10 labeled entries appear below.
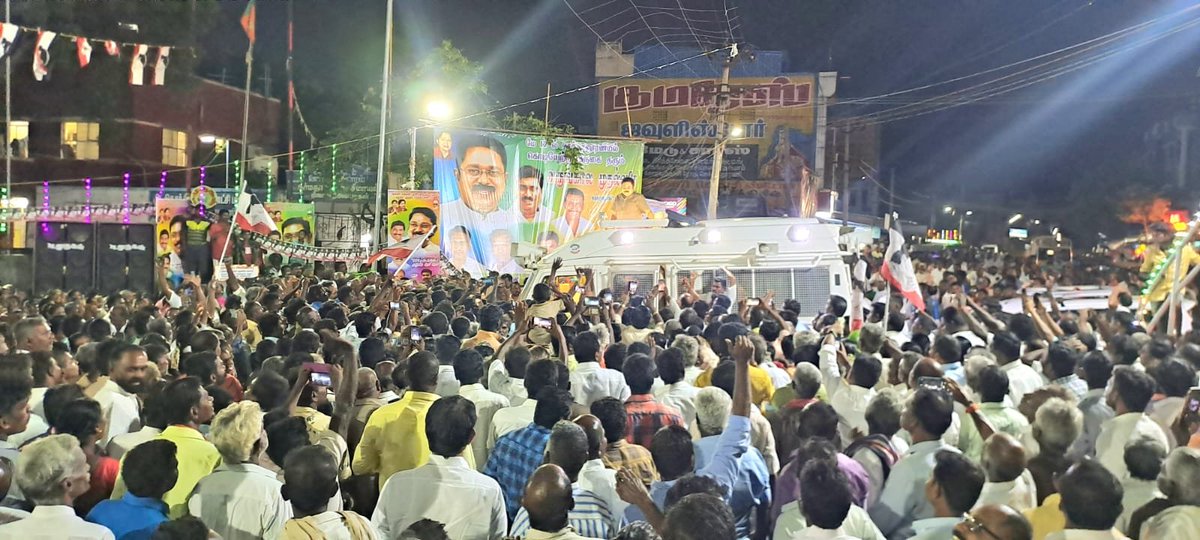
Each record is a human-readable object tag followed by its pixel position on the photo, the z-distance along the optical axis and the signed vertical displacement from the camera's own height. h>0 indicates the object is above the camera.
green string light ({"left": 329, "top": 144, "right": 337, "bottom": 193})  34.79 +2.35
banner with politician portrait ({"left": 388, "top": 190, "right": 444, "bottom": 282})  18.77 +0.40
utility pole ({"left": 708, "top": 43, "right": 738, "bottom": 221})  28.69 +3.45
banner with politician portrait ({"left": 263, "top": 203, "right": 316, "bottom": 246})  25.62 +0.55
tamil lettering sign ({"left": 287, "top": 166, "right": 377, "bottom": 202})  34.16 +1.98
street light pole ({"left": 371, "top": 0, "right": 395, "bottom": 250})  23.75 +3.41
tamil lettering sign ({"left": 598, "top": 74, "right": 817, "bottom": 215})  53.66 +7.21
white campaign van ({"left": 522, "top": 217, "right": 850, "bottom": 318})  13.66 -0.06
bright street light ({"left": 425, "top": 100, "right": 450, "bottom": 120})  28.17 +3.72
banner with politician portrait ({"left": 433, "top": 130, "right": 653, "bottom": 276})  25.11 +1.48
